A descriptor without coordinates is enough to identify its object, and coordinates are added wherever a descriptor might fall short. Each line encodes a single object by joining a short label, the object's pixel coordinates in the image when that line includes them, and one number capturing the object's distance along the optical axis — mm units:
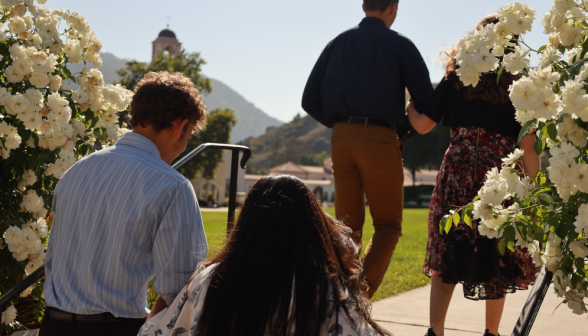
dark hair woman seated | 1479
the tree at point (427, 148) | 55969
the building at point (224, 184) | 59953
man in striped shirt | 1942
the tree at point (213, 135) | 46594
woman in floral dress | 3117
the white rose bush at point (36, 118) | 3191
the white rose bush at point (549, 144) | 1573
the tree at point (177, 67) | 43188
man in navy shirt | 3512
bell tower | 71188
